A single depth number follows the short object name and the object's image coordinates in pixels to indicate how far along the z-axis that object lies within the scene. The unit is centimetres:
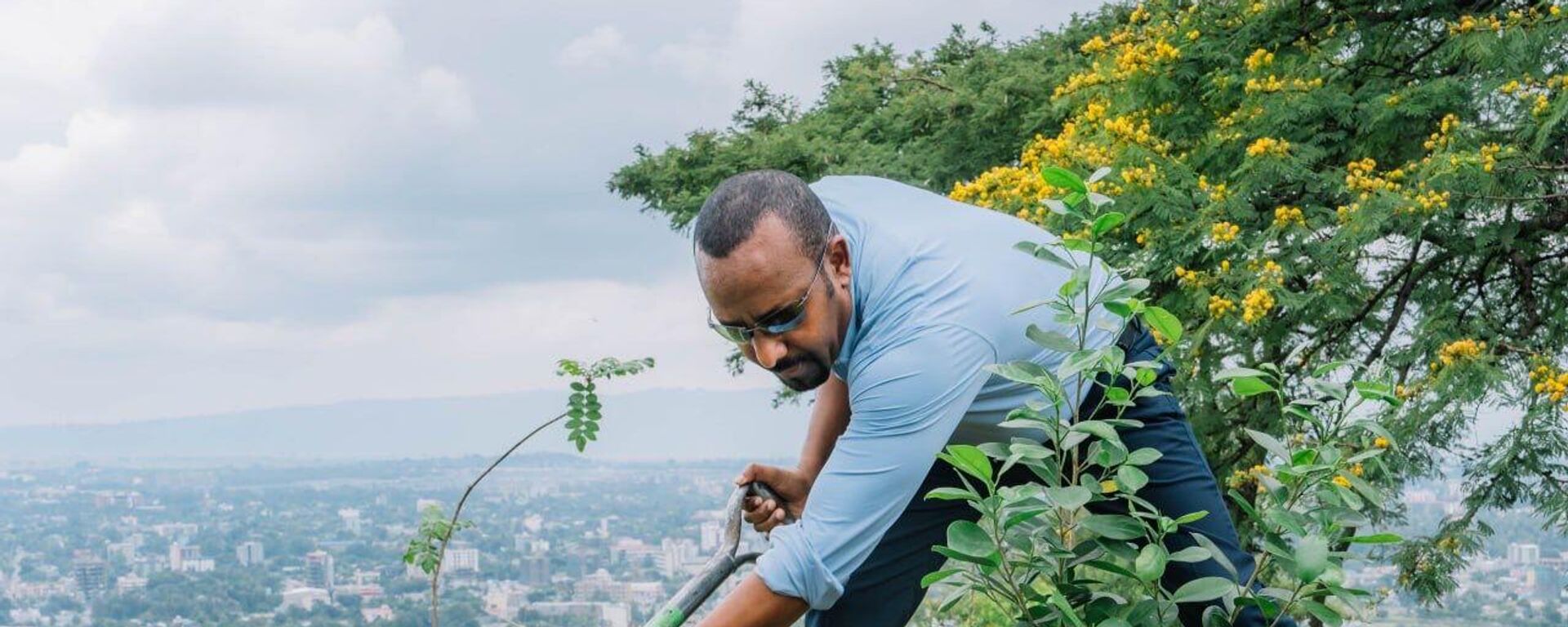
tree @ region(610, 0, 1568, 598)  543
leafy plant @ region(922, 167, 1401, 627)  171
